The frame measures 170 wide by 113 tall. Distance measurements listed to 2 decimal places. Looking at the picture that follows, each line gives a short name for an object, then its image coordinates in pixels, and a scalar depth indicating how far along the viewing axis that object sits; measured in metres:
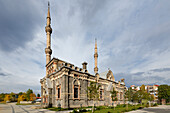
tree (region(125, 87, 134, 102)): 30.85
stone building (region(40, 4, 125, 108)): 22.09
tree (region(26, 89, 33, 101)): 68.85
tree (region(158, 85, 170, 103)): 54.35
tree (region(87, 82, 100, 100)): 18.70
